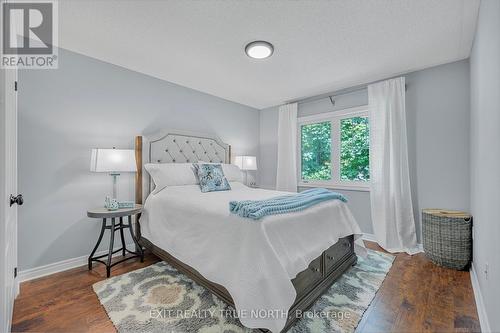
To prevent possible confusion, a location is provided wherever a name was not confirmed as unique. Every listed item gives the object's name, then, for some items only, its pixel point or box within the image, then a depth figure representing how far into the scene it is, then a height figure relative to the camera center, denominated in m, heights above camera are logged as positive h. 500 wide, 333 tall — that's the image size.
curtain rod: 3.34 +1.20
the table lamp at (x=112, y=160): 2.26 +0.08
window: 3.43 +0.29
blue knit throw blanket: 1.48 -0.29
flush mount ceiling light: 2.24 +1.25
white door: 1.15 -0.16
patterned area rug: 1.48 -1.07
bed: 1.29 -0.61
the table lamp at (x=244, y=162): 3.98 +0.09
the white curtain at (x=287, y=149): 4.09 +0.34
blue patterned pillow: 2.76 -0.15
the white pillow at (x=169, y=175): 2.70 -0.09
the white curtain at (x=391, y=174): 2.86 -0.11
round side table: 2.17 -0.64
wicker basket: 2.26 -0.78
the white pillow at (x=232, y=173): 3.37 -0.09
